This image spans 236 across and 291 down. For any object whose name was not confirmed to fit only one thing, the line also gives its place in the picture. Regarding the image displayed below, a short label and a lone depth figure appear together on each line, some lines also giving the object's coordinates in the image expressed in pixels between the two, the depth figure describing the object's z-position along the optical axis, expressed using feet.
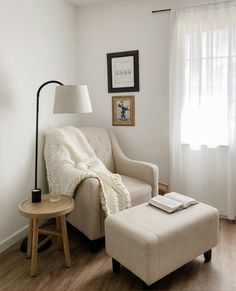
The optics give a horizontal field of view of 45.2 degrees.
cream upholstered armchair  7.56
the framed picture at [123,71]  10.67
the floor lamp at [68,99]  7.82
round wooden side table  6.66
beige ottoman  5.81
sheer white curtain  9.20
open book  6.89
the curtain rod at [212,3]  8.99
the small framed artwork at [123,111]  10.96
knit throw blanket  7.77
